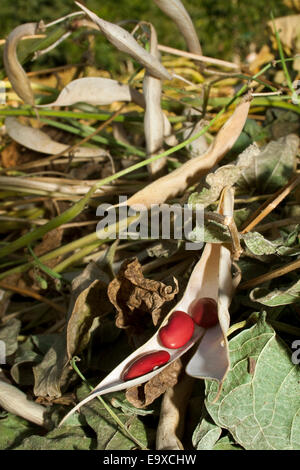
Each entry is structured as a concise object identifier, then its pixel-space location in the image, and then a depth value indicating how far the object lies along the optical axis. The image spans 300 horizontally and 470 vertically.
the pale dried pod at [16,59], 0.58
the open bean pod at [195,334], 0.42
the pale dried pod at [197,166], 0.51
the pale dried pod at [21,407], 0.50
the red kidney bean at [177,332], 0.43
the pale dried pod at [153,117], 0.58
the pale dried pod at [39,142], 0.68
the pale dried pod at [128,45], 0.51
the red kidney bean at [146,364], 0.42
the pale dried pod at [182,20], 0.56
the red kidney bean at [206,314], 0.45
